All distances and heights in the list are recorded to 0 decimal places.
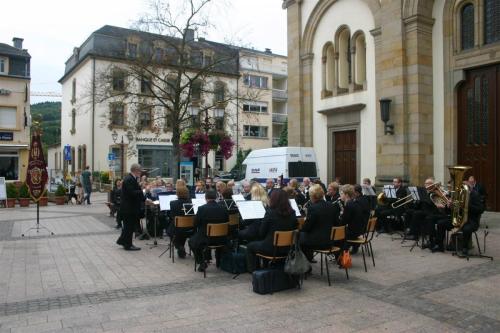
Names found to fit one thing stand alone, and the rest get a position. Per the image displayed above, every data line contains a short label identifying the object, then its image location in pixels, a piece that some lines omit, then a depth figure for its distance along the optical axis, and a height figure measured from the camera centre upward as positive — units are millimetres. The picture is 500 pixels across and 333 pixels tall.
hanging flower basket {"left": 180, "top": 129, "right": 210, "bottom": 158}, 19500 +1330
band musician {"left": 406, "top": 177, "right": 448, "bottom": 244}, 9539 -884
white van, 17453 +443
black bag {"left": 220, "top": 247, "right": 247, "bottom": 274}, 7531 -1504
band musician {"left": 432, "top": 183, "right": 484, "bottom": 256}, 8719 -875
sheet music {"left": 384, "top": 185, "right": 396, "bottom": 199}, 12555 -490
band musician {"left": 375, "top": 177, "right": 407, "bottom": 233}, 12039 -992
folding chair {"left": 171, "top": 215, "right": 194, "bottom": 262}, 8610 -947
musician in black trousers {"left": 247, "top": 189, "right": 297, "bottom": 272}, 6605 -689
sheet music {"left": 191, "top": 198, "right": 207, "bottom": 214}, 8633 -552
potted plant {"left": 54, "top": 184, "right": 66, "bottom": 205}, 23188 -1104
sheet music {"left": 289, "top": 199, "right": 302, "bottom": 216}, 8336 -593
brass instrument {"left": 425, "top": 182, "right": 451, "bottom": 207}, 9508 -451
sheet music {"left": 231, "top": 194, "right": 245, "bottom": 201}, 9206 -480
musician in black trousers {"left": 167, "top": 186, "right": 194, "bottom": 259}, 8836 -860
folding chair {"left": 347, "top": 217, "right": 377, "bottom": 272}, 8058 -1168
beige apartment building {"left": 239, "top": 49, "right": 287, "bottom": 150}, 47406 +7669
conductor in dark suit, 9938 -664
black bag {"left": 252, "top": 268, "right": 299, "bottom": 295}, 6348 -1542
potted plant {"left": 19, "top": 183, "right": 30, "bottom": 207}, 21750 -1076
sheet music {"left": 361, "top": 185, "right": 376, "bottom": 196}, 12781 -454
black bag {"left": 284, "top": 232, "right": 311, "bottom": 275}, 6281 -1253
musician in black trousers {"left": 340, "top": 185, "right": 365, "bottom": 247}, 8133 -819
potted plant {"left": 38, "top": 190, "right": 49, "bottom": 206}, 22088 -1301
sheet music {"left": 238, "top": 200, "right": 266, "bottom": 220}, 7602 -605
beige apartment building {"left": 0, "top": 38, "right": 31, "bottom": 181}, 34656 +4640
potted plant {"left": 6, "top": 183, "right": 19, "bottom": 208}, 21219 -924
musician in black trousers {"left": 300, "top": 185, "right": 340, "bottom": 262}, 6961 -776
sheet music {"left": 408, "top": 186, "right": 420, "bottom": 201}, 10625 -457
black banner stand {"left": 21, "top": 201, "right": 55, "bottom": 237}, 12423 -1587
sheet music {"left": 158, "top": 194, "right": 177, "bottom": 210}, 9836 -568
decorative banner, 13203 +118
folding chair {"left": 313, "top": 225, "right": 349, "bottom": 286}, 7043 -1070
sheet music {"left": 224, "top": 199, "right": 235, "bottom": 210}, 8620 -558
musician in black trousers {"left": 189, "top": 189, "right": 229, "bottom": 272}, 7617 -777
